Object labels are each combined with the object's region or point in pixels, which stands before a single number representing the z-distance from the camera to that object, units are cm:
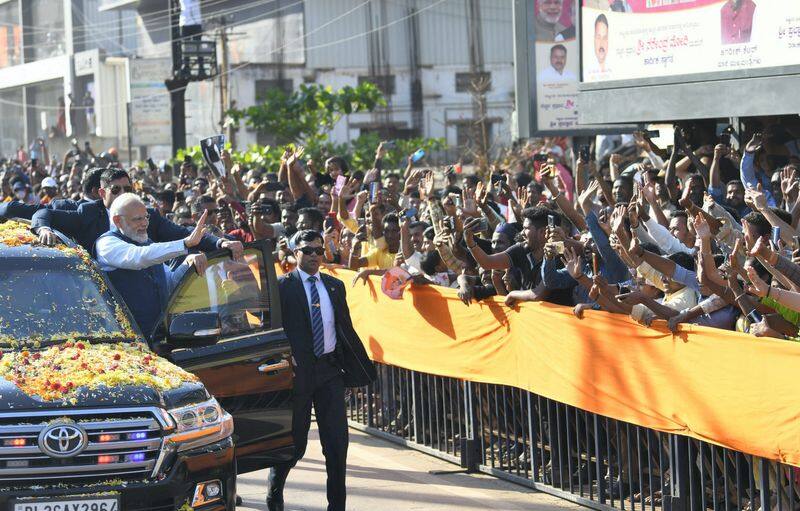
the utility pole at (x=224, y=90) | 4419
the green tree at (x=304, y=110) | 4322
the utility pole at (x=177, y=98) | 3978
